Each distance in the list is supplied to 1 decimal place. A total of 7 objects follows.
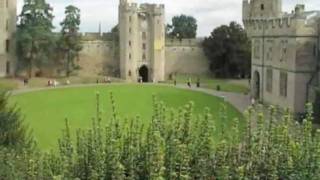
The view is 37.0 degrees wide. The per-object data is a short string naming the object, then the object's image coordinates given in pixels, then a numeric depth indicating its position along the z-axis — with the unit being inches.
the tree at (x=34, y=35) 1843.6
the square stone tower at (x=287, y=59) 1166.0
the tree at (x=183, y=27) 3093.0
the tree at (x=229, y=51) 2065.2
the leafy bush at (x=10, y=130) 544.2
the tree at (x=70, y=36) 1969.1
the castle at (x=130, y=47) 2012.3
